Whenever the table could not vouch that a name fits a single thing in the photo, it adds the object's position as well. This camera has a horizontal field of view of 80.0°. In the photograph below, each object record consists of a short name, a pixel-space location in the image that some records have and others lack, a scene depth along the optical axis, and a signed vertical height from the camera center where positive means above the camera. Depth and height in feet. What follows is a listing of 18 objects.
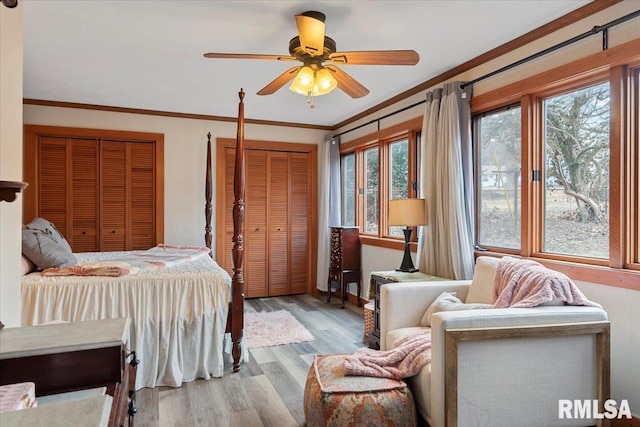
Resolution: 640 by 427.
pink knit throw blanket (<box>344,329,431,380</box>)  6.56 -2.64
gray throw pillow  9.09 -0.84
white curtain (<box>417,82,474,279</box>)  10.03 +0.79
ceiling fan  6.94 +3.06
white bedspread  8.55 -2.23
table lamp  10.99 +0.02
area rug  11.98 -3.95
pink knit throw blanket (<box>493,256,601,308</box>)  6.61 -1.33
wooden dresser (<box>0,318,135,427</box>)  3.50 -1.37
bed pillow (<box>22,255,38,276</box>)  8.94 -1.24
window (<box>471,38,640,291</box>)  7.04 +1.01
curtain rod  6.80 +3.49
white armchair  5.86 -2.41
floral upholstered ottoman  5.97 -3.01
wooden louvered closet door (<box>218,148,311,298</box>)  17.52 -0.33
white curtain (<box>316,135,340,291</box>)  17.75 +0.65
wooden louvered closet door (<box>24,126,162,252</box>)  14.56 +1.00
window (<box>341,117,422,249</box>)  13.29 +1.51
